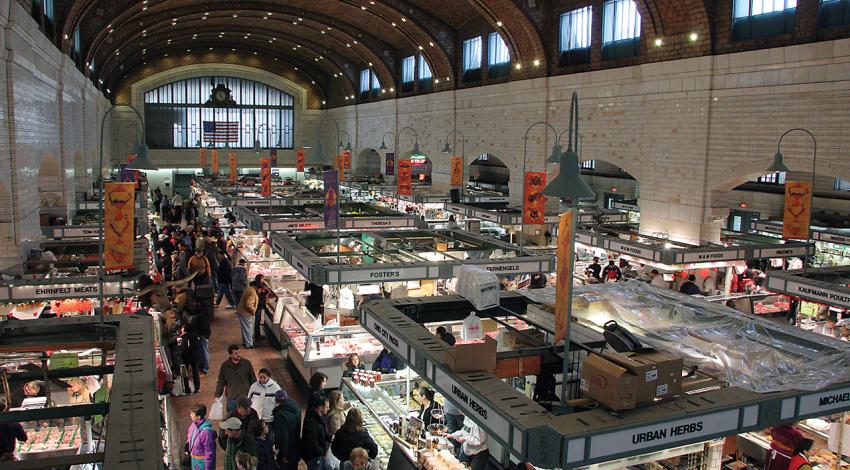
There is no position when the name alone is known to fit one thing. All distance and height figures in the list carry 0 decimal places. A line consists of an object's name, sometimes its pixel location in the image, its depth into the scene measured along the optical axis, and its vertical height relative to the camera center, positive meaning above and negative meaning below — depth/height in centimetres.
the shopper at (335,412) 831 -282
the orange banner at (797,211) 1226 -64
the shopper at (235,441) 730 -277
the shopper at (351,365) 1014 -277
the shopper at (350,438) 775 -288
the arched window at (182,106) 4891 +358
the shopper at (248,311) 1385 -281
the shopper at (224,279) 1780 -286
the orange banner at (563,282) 558 -86
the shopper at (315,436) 815 -301
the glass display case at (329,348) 1152 -294
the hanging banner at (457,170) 2381 -14
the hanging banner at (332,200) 1237 -61
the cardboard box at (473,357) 542 -139
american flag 4997 +206
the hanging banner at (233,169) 3016 -32
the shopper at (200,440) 778 -294
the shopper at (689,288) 1434 -228
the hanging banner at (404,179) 2275 -45
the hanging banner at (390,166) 3444 -8
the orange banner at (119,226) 945 -87
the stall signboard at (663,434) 456 -169
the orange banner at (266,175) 2053 -37
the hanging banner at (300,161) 3325 +6
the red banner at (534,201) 1465 -67
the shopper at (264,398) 893 -284
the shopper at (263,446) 747 -291
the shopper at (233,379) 973 -286
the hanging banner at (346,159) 3219 +17
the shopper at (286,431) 802 -292
